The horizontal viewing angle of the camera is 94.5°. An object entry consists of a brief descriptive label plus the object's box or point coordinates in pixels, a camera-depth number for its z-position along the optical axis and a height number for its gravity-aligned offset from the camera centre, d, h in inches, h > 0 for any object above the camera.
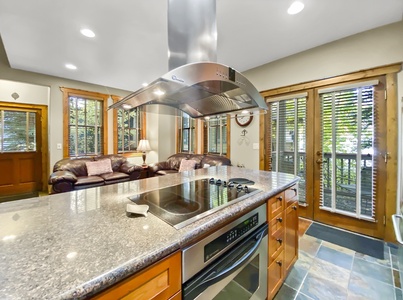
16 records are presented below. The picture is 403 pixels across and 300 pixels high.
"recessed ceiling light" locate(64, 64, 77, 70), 145.1 +63.7
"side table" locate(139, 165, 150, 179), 195.3 -26.9
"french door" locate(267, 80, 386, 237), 95.4 -2.5
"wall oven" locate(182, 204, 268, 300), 31.4 -23.0
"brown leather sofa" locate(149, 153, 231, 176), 160.8 -14.5
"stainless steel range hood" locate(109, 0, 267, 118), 44.2 +17.3
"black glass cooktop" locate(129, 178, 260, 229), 37.7 -13.6
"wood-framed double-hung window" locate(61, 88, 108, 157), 182.5 +25.0
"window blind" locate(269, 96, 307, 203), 121.1 +6.2
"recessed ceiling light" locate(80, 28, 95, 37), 98.2 +61.6
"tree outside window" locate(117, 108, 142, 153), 218.1 +19.7
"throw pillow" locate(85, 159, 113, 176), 169.5 -18.7
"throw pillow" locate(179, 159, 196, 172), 176.2 -17.4
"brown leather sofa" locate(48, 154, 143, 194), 134.9 -23.2
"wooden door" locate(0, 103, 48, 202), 173.5 -4.2
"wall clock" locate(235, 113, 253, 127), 148.5 +21.4
